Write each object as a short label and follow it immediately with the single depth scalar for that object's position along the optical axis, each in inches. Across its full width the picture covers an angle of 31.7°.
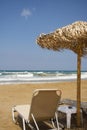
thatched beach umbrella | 118.6
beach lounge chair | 118.0
